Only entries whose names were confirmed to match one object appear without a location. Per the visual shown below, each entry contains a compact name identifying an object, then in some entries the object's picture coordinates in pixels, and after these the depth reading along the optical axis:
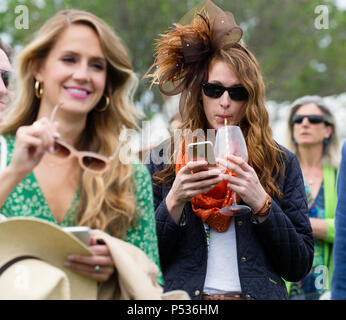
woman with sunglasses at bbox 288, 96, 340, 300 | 10.07
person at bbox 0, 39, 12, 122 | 6.62
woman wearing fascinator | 6.11
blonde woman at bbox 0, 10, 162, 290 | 4.88
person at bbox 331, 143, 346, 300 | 4.70
